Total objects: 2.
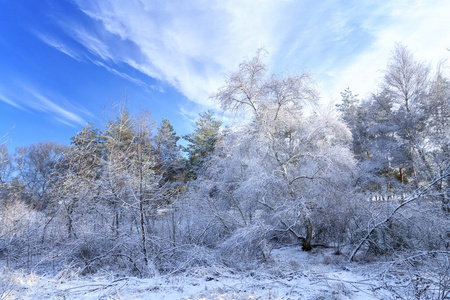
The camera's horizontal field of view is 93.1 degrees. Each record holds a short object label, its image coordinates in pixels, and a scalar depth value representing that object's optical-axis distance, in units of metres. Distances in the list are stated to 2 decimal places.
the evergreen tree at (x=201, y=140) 18.92
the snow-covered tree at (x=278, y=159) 7.78
